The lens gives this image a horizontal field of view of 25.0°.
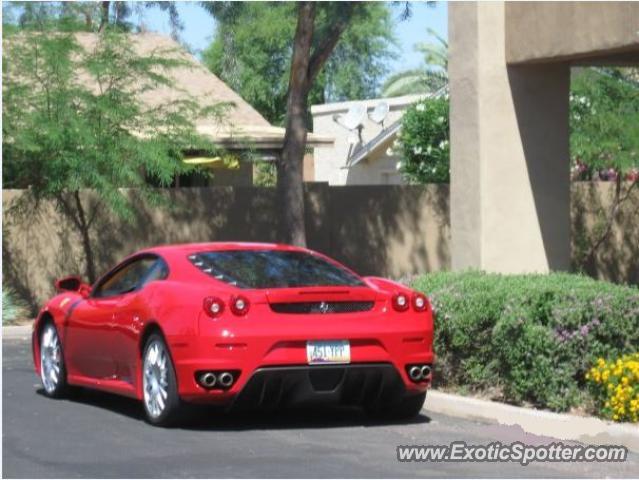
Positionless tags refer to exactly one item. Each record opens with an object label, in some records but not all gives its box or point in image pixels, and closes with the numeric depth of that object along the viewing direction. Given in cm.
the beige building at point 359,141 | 4093
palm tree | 5873
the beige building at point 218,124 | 2445
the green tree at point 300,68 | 2223
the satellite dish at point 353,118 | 4062
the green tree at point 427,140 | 3225
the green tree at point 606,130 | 2150
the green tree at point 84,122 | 2072
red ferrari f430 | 1020
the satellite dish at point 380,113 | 4031
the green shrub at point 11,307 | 2131
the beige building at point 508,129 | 1631
